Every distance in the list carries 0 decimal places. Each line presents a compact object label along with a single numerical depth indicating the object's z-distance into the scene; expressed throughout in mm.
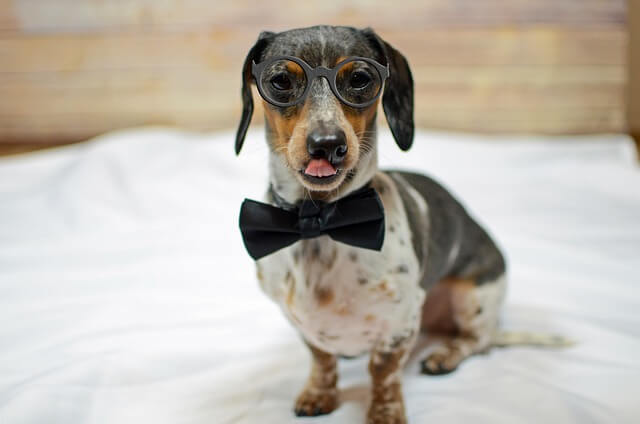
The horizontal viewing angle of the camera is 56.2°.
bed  1242
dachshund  954
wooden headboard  2584
